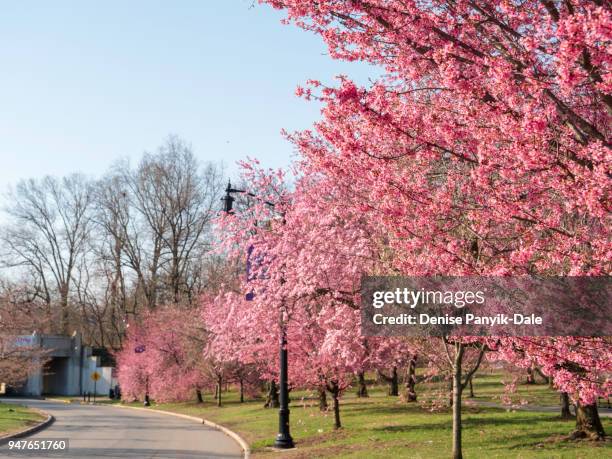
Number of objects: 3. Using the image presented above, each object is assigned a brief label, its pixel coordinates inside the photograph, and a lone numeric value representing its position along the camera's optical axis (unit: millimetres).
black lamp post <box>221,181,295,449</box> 17541
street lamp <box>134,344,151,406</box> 43703
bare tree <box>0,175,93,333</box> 62812
